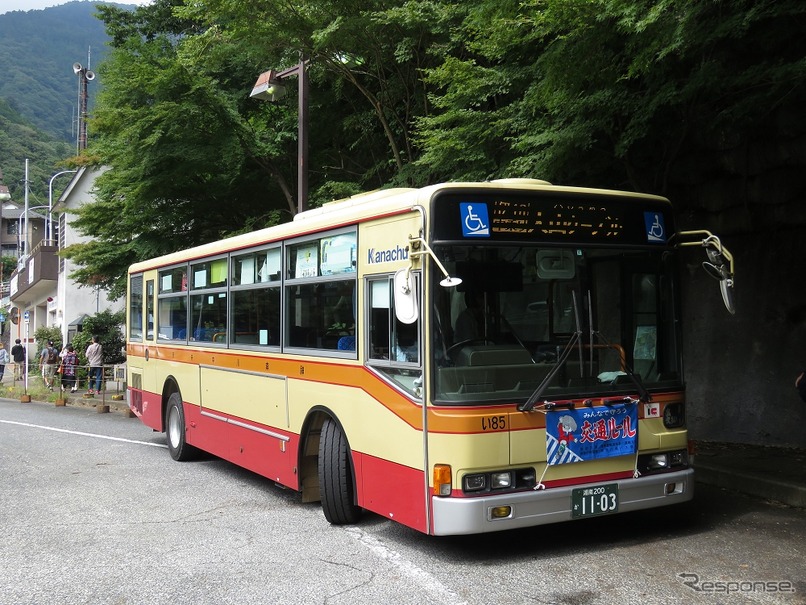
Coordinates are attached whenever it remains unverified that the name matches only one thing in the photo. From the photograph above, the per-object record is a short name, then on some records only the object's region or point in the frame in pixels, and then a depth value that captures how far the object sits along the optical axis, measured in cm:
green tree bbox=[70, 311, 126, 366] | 2709
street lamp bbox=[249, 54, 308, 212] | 1392
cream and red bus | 581
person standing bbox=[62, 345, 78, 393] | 2491
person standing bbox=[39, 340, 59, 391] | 2706
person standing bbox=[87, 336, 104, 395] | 2366
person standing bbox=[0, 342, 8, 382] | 3132
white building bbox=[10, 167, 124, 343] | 3925
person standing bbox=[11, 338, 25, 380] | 3184
